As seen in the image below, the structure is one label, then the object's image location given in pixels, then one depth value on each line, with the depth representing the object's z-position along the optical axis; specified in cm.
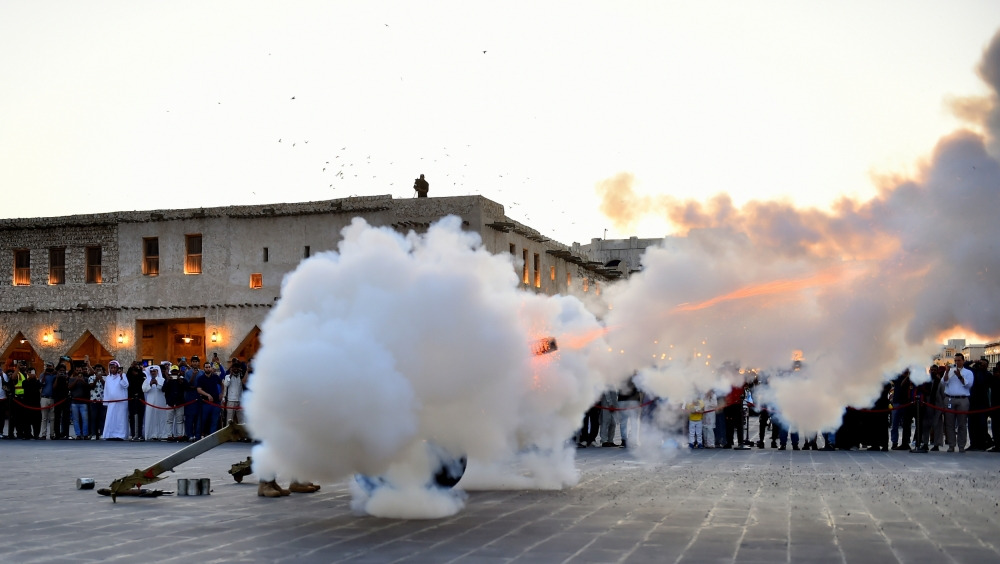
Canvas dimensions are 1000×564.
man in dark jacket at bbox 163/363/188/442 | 2856
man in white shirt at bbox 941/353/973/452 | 2428
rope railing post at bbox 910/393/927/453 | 2439
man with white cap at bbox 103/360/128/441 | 2950
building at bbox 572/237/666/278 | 7725
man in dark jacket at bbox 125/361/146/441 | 2955
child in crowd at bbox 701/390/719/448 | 2502
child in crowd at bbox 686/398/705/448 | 2489
